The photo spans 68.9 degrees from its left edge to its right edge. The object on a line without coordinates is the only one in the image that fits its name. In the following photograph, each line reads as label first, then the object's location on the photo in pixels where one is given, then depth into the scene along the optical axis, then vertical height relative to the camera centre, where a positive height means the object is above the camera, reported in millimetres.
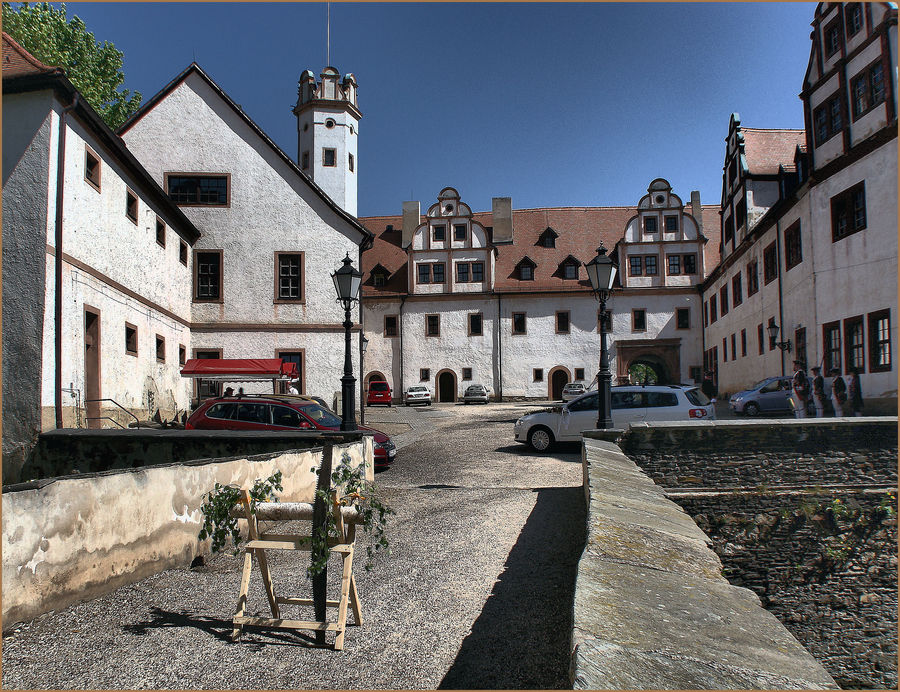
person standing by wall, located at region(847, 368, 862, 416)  17422 -645
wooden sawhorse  4086 -1095
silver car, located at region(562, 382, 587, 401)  39244 -1002
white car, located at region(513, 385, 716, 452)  15375 -934
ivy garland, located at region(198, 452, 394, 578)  4125 -833
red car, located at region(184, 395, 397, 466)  13062 -760
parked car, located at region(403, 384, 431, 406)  41344 -1200
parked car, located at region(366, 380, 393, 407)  41219 -1093
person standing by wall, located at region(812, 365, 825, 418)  18953 -661
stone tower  33094 +12563
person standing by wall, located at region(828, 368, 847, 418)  17984 -683
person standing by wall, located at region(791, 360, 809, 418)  18469 -628
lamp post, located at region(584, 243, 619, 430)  11914 +1531
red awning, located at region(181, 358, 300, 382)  21359 +322
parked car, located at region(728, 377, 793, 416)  23281 -1000
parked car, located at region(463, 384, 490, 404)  40656 -1177
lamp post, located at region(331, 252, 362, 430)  11559 +1534
